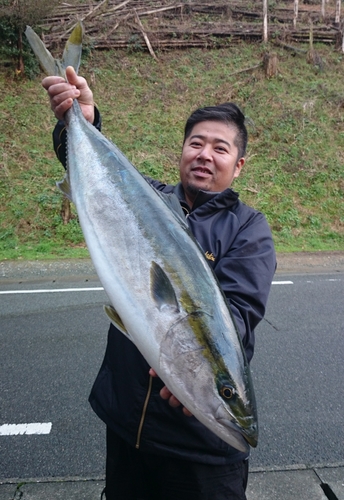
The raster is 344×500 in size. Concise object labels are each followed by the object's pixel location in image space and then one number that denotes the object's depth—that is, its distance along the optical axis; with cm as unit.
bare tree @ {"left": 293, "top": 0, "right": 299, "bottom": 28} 1920
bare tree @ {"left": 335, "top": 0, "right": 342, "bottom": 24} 1954
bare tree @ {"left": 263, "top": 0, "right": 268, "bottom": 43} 1836
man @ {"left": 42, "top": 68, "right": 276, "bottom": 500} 153
